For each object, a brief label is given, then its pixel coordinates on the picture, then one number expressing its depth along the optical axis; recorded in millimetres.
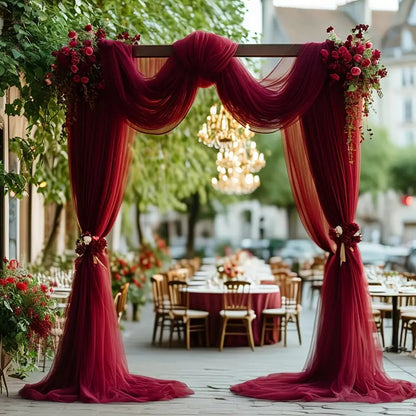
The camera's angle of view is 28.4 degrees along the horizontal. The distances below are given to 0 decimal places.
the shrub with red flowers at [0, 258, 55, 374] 8102
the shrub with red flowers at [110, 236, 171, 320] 14625
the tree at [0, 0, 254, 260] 8148
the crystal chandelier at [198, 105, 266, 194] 12352
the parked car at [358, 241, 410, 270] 25312
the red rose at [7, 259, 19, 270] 9133
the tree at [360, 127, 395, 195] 32906
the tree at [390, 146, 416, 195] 38750
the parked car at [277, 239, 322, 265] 28953
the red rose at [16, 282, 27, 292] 8383
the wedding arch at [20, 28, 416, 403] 7988
